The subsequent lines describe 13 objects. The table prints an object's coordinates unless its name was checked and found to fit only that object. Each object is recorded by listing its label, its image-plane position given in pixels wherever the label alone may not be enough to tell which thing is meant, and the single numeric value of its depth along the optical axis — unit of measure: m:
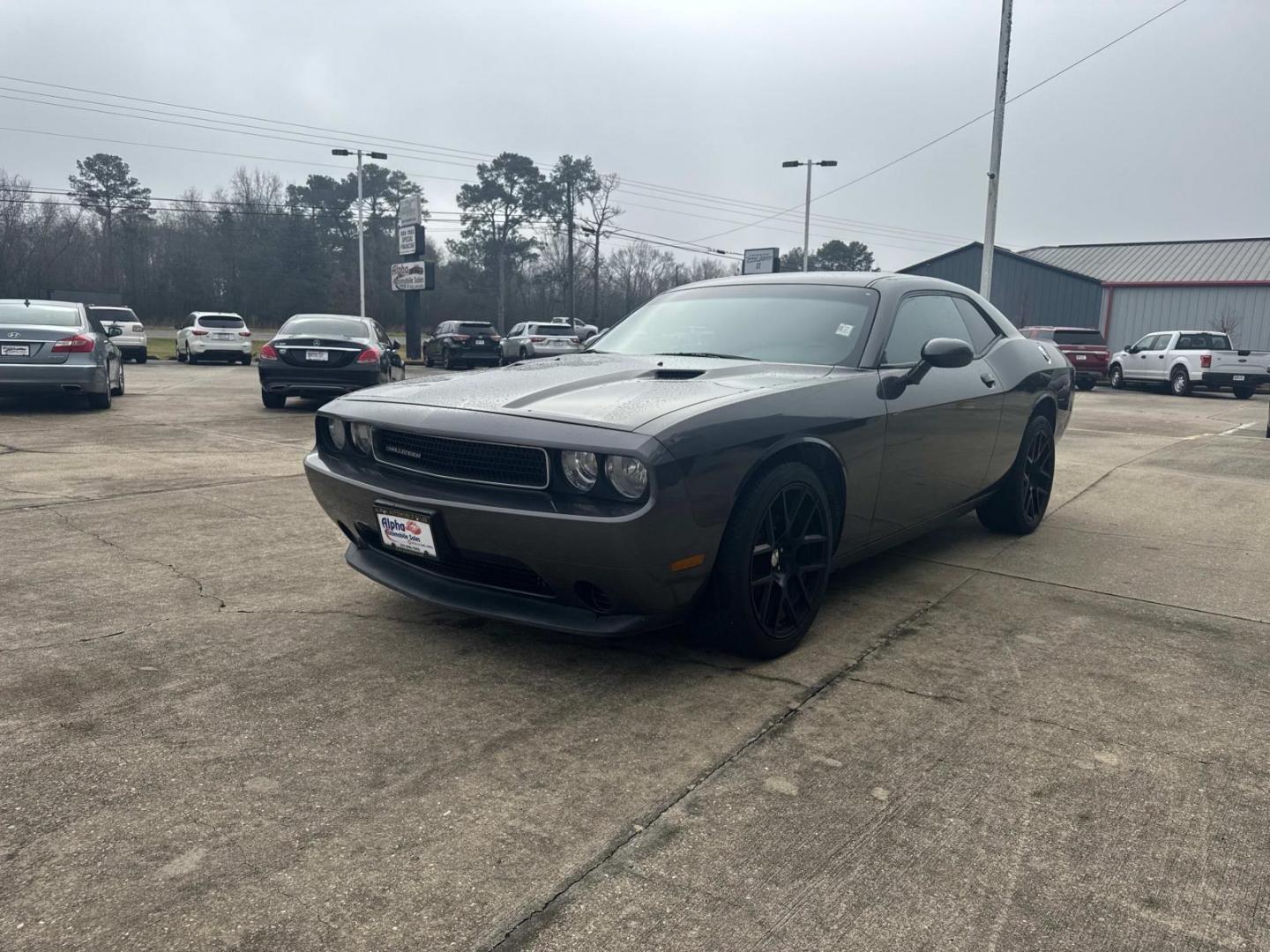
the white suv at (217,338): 26.27
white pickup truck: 21.20
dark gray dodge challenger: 2.84
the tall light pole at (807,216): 37.00
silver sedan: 10.12
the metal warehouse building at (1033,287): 39.34
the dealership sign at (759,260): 45.27
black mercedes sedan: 12.16
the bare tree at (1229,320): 36.06
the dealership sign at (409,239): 36.06
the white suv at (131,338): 27.11
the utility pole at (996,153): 17.05
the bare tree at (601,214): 59.12
